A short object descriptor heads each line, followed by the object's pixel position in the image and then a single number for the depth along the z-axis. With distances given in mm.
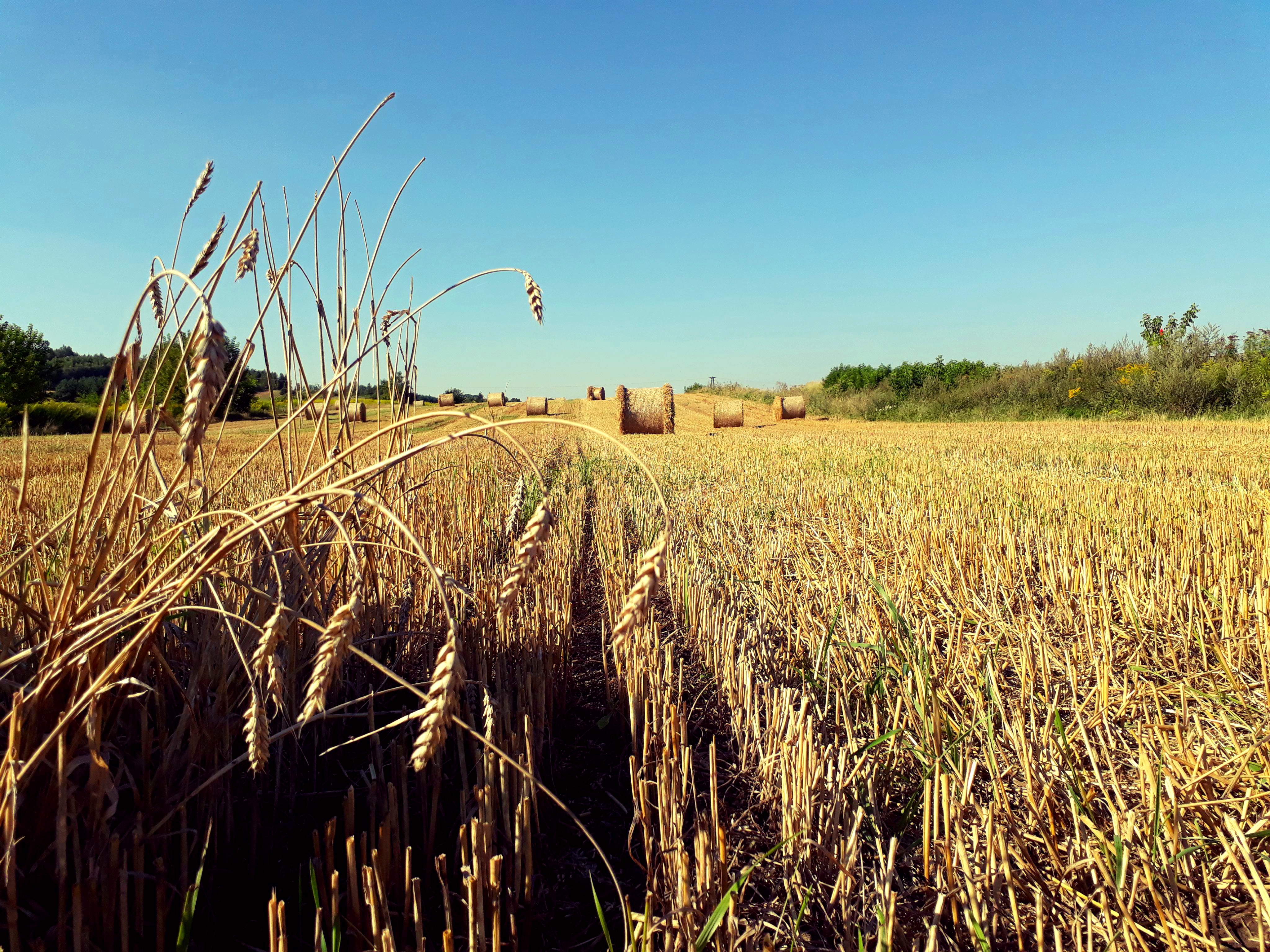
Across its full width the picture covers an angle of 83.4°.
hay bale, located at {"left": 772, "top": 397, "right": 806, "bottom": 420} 24984
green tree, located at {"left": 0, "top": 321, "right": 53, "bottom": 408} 35188
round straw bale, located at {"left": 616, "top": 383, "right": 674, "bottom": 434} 18672
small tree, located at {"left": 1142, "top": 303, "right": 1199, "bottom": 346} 24969
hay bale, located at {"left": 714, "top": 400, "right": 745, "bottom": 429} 21406
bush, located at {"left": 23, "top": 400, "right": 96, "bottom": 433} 28031
